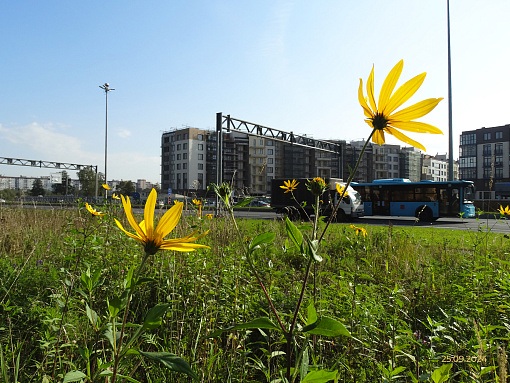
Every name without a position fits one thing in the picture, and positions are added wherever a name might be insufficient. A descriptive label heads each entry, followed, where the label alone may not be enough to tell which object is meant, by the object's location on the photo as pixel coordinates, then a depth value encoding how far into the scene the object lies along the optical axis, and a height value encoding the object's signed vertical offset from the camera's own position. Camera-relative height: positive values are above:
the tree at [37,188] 77.32 +1.04
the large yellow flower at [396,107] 0.91 +0.23
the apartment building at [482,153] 81.38 +11.02
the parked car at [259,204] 45.12 -0.94
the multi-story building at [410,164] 100.06 +9.74
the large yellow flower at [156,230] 0.79 -0.08
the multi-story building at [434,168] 109.06 +9.84
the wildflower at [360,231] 5.07 -0.48
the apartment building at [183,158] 82.25 +8.66
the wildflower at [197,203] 3.93 -0.09
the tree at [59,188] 68.88 +1.12
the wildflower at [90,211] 2.92 -0.14
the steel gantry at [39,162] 45.34 +3.90
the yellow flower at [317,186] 1.40 +0.04
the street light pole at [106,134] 39.53 +6.56
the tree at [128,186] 81.25 +1.93
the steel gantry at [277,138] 18.84 +4.24
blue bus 19.34 +0.06
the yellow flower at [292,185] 3.69 +0.12
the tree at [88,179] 55.81 +2.39
